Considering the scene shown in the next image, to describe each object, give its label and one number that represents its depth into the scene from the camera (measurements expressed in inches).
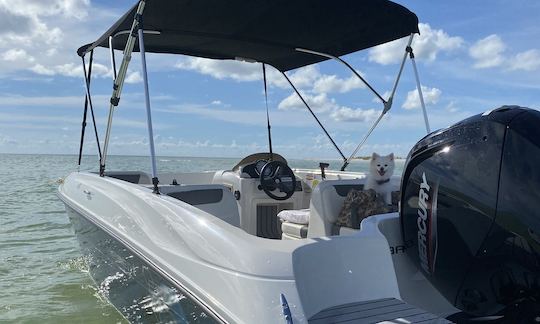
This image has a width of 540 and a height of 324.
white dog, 128.8
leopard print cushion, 115.6
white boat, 72.3
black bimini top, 145.5
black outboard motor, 68.9
